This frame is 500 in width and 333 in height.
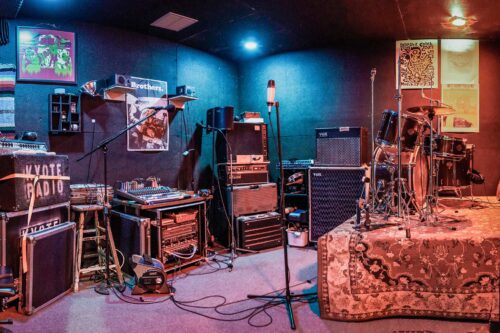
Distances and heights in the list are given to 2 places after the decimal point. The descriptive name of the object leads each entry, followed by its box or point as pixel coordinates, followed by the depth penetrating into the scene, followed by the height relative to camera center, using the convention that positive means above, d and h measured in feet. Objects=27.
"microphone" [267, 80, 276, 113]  9.17 +1.63
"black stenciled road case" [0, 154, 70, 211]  9.98 -0.57
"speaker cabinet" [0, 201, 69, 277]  9.68 -1.83
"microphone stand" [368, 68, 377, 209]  12.15 -0.75
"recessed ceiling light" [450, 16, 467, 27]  14.84 +5.57
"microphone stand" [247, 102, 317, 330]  8.96 -3.63
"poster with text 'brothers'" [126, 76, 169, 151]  15.43 +1.86
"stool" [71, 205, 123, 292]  11.70 -2.62
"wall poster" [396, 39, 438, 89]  17.52 +4.60
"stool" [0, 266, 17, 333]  7.61 -2.51
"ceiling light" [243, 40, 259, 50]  17.41 +5.43
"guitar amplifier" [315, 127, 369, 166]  15.05 +0.60
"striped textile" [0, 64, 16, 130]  12.41 +2.07
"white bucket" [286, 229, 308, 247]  16.20 -3.31
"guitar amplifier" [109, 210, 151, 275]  12.02 -2.43
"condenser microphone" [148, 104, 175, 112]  11.66 +1.63
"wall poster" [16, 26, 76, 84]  13.09 +3.74
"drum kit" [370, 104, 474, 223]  11.38 +0.10
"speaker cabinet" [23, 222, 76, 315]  9.76 -2.89
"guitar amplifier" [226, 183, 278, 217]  15.76 -1.60
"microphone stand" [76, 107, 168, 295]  11.28 -3.21
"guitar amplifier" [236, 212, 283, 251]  15.51 -2.93
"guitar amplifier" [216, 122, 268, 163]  16.19 +0.83
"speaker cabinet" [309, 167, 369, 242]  15.16 -1.39
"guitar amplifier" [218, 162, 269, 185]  15.90 -0.52
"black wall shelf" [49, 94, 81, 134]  13.30 +1.68
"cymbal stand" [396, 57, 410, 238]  10.25 +0.85
